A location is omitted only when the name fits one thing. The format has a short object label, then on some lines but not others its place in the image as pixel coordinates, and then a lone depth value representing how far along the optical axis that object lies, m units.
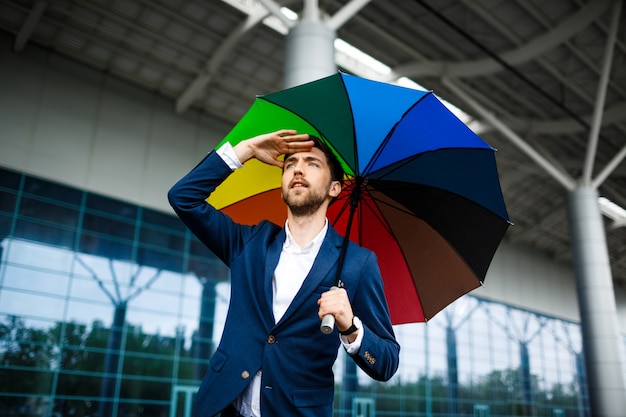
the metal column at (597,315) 16.89
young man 2.01
